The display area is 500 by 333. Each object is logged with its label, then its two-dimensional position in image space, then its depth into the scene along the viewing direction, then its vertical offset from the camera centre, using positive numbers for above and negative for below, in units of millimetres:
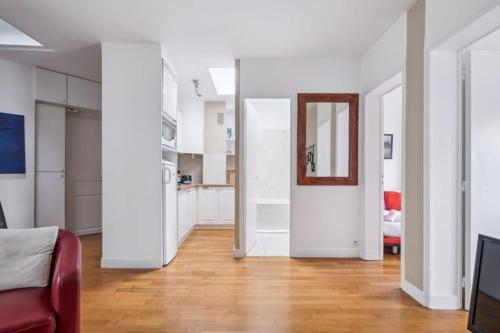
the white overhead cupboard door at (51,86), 4465 +1213
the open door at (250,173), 3898 -103
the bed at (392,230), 3994 -853
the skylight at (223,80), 4795 +1478
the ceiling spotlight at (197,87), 4855 +1357
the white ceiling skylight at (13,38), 3684 +1586
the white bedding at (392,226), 3990 -796
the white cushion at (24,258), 1713 -546
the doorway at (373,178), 3760 -155
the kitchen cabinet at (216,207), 5750 -797
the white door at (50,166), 4574 -13
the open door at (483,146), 2295 +161
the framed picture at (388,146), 4957 +340
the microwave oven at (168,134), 3623 +418
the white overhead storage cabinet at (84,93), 4828 +1200
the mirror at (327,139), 3871 +357
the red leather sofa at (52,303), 1432 -720
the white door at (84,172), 5133 -120
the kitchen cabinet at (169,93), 3598 +935
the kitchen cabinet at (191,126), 6012 +803
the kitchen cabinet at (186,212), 4414 -764
